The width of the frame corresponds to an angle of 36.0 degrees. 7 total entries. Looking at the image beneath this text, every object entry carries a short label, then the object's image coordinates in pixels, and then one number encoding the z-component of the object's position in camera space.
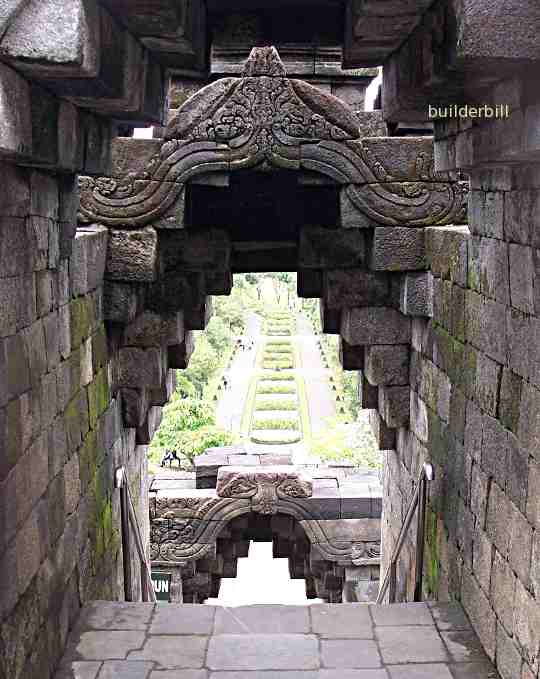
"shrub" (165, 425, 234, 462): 18.30
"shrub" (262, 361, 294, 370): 37.94
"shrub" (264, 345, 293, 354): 42.62
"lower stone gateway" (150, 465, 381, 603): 10.59
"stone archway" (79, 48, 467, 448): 5.37
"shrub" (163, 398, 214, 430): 20.81
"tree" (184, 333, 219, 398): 27.64
